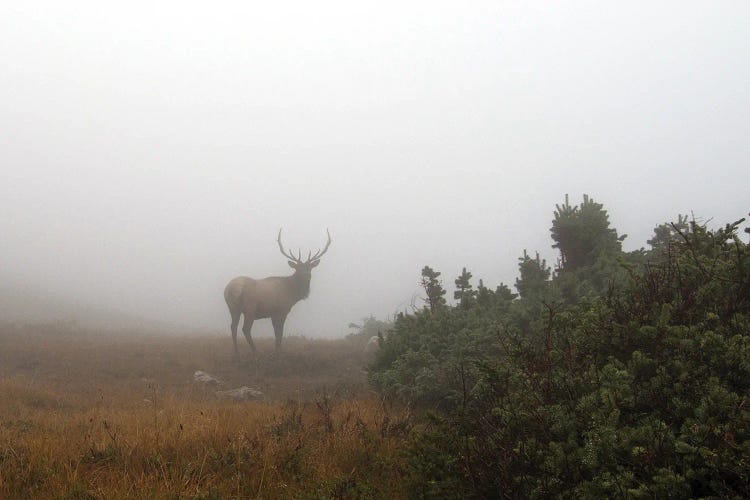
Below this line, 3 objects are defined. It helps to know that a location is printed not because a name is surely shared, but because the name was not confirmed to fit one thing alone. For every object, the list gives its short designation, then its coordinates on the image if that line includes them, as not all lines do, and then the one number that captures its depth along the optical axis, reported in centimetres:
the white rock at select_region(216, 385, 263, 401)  986
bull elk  1527
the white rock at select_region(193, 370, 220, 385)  1166
